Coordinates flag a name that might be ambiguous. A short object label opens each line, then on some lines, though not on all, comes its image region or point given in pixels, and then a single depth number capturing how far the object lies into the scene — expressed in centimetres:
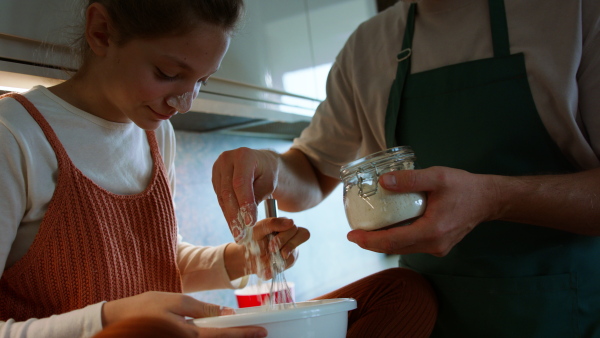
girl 68
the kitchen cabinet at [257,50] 84
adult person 76
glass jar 64
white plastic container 55
